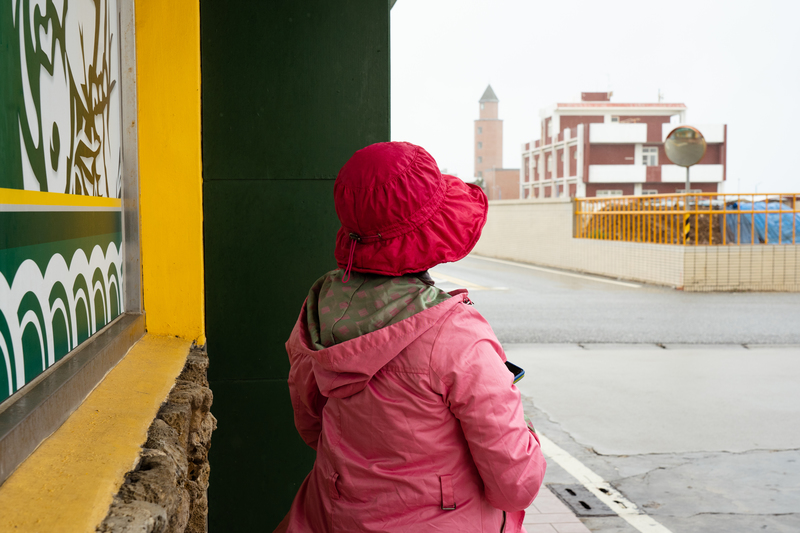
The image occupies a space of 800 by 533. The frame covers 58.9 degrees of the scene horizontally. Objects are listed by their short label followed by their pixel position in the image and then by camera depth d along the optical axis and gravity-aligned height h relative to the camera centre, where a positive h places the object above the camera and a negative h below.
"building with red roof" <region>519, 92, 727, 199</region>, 53.91 +4.85
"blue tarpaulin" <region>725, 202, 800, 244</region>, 15.12 -0.22
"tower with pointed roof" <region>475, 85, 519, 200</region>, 89.69 +8.69
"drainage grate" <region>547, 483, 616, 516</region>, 3.94 -1.64
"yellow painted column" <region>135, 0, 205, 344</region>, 2.50 +0.19
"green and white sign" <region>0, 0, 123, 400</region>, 1.25 +0.07
